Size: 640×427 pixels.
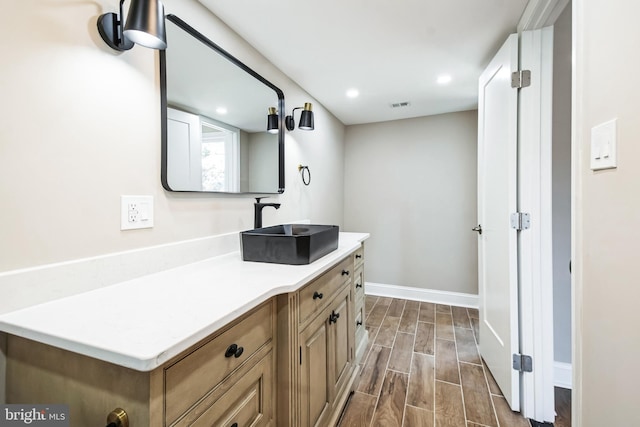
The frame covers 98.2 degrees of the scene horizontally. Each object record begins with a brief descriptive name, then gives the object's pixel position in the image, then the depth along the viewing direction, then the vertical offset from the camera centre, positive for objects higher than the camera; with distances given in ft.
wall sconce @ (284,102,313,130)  6.79 +2.28
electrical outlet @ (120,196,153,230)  3.45 +0.00
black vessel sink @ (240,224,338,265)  4.01 -0.55
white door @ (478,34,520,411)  5.15 -0.15
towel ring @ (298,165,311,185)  7.85 +1.11
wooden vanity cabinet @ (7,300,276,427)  1.89 -1.33
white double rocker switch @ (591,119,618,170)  2.33 +0.57
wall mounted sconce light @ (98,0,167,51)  3.02 +2.10
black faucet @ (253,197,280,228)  5.54 -0.03
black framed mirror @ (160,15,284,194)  4.08 +1.64
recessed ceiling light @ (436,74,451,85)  7.36 +3.58
